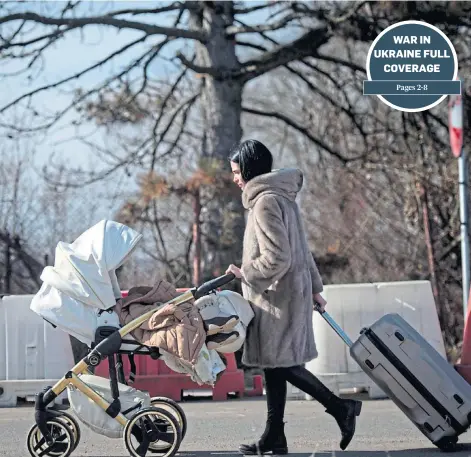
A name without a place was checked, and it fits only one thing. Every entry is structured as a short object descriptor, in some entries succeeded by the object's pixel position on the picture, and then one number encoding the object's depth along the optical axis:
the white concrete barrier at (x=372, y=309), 17.36
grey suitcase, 11.91
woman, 11.76
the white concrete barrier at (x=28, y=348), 17.59
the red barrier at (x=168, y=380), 17.80
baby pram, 11.34
